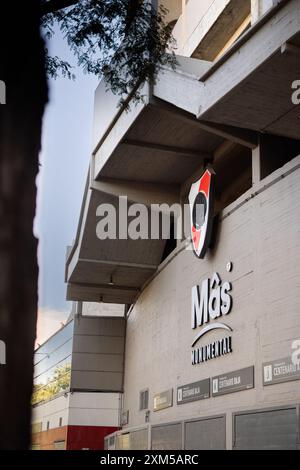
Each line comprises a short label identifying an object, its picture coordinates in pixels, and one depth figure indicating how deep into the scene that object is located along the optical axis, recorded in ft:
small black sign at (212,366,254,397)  40.37
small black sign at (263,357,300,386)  34.94
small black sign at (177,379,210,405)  47.67
